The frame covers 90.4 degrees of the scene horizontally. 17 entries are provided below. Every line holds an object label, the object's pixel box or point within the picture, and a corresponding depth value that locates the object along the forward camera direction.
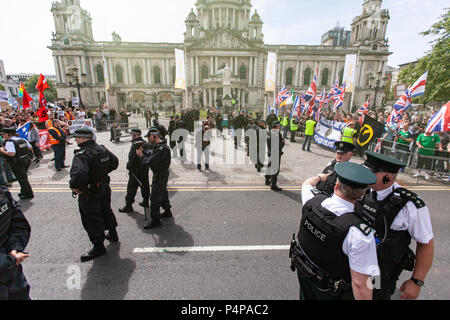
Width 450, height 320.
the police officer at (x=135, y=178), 5.18
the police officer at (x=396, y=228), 2.08
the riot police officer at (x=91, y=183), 3.50
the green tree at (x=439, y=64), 18.33
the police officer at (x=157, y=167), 4.48
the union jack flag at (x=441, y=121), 6.05
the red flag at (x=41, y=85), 10.99
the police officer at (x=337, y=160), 3.20
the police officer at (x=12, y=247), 2.02
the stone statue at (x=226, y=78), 31.27
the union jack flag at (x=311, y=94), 14.62
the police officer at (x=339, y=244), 1.64
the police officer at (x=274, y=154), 6.81
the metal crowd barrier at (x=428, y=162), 7.90
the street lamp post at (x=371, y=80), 26.02
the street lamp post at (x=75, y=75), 20.46
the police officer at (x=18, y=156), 5.71
